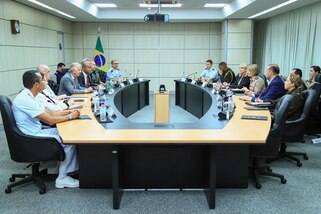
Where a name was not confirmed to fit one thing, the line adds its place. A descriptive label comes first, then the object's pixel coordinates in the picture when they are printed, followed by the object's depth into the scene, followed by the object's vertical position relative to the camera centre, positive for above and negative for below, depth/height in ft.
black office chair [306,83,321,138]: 17.81 -3.73
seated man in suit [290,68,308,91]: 13.44 -1.26
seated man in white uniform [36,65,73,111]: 12.41 -1.88
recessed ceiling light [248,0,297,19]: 22.90 +4.00
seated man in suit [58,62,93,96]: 17.67 -1.40
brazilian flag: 33.63 -0.16
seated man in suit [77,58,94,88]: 20.63 -1.15
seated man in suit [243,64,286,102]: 14.76 -1.27
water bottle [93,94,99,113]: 12.96 -1.96
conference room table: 9.39 -3.30
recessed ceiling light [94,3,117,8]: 28.66 +4.75
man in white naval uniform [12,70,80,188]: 10.09 -2.04
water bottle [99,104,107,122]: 11.42 -2.13
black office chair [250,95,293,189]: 10.52 -2.80
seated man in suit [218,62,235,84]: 24.44 -1.36
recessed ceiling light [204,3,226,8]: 29.40 +4.86
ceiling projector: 22.27 +2.75
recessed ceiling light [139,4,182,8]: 28.04 +4.64
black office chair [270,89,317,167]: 12.46 -2.68
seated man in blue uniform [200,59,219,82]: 26.90 -1.40
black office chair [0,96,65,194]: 9.84 -2.81
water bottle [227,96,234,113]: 12.97 -2.00
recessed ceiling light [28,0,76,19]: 22.21 +3.78
